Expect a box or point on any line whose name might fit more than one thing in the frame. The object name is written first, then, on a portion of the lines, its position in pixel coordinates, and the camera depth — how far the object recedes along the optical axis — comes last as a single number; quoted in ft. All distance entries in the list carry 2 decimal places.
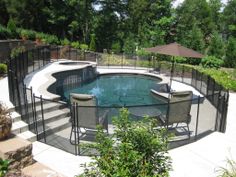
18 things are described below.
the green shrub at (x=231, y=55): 79.87
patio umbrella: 38.19
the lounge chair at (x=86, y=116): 21.98
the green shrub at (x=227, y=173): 15.24
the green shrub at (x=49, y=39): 88.28
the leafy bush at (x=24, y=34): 82.26
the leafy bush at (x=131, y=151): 11.64
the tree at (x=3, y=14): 109.40
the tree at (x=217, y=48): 84.12
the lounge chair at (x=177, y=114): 23.88
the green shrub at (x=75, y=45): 86.58
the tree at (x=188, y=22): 100.99
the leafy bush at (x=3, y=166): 13.38
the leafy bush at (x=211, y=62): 71.75
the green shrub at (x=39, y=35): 88.59
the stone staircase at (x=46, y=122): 24.02
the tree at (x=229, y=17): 148.87
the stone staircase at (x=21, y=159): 16.58
